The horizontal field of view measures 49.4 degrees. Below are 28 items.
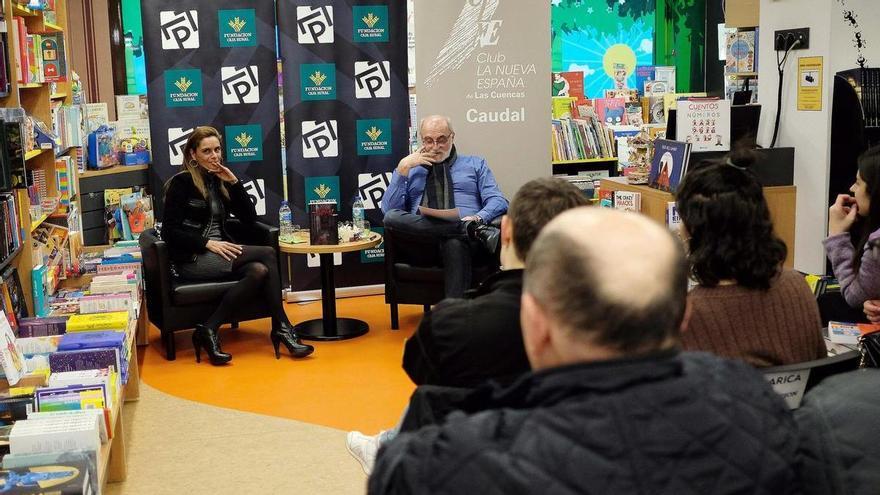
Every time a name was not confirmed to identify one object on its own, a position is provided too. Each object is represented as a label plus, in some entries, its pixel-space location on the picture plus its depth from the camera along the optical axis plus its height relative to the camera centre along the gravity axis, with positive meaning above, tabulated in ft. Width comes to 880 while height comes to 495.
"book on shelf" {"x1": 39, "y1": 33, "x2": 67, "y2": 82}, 17.07 +1.39
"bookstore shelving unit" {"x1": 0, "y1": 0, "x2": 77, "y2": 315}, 14.49 +0.60
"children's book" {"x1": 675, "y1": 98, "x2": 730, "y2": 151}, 16.90 -0.19
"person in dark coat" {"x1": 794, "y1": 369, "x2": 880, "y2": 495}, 4.82 -1.68
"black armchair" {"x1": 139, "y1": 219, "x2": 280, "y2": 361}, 18.47 -3.24
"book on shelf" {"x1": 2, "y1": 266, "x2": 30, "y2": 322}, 13.91 -2.29
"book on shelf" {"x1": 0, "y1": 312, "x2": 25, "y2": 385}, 11.69 -2.74
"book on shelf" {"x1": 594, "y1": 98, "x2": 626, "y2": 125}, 30.76 +0.21
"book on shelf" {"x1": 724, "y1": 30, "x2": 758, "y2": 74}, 20.30 +1.30
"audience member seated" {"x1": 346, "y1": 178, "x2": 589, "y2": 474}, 7.23 -1.54
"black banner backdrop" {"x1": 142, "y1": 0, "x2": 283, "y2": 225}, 22.03 +1.10
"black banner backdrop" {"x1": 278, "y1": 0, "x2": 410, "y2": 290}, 22.52 +0.62
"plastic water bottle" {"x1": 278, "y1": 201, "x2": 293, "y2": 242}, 21.02 -2.12
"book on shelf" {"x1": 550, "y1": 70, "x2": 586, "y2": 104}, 31.45 +1.16
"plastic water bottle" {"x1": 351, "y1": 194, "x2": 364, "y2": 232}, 21.17 -2.02
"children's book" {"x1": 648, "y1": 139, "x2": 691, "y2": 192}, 16.49 -0.86
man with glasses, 19.56 -1.54
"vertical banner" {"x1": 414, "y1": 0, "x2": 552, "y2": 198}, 20.42 +0.99
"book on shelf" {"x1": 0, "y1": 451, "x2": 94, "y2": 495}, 9.22 -3.37
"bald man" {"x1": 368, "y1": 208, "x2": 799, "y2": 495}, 3.92 -1.23
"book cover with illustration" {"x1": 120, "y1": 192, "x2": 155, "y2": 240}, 23.02 -1.98
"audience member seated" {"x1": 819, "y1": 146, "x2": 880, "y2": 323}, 10.71 -1.59
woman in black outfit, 18.72 -2.41
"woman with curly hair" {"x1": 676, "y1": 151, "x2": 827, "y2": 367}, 7.88 -1.44
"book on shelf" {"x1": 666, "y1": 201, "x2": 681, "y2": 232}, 16.12 -1.72
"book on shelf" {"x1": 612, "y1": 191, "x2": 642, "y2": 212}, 17.46 -1.53
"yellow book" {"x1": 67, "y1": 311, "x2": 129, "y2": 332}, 13.96 -2.79
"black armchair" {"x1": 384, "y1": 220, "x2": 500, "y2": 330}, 19.85 -3.05
